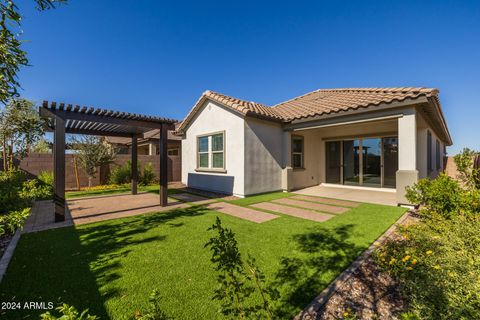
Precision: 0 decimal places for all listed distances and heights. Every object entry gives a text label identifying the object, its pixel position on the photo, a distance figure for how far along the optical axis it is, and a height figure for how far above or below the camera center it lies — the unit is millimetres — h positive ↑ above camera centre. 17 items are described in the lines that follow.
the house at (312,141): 7340 +873
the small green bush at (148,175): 14164 -1146
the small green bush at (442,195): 5047 -981
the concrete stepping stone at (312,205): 6956 -1759
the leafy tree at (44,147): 16978 +1050
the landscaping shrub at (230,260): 1654 -918
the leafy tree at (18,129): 10117 +1565
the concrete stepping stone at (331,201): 7735 -1752
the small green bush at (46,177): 10884 -960
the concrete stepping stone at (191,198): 8656 -1793
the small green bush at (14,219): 2274 -660
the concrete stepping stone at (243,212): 6088 -1775
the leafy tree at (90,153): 11930 +362
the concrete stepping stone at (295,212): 6136 -1764
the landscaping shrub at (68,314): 954 -748
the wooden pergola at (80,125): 5691 +1212
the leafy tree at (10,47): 2553 +1468
